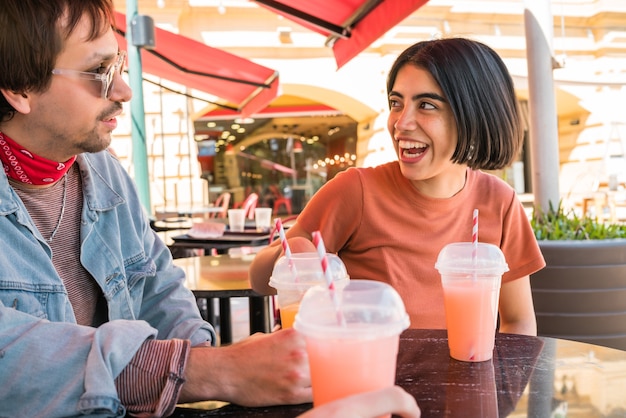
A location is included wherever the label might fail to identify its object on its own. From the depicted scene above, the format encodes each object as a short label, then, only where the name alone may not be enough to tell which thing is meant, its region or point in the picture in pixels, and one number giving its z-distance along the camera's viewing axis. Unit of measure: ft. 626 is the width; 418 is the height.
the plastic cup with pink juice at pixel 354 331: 2.49
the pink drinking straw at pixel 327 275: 2.52
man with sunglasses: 3.16
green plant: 9.30
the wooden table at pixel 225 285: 7.09
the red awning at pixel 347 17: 12.17
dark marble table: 3.19
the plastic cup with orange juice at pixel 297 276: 3.68
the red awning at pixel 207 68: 22.50
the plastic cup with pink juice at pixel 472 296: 3.91
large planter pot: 8.43
